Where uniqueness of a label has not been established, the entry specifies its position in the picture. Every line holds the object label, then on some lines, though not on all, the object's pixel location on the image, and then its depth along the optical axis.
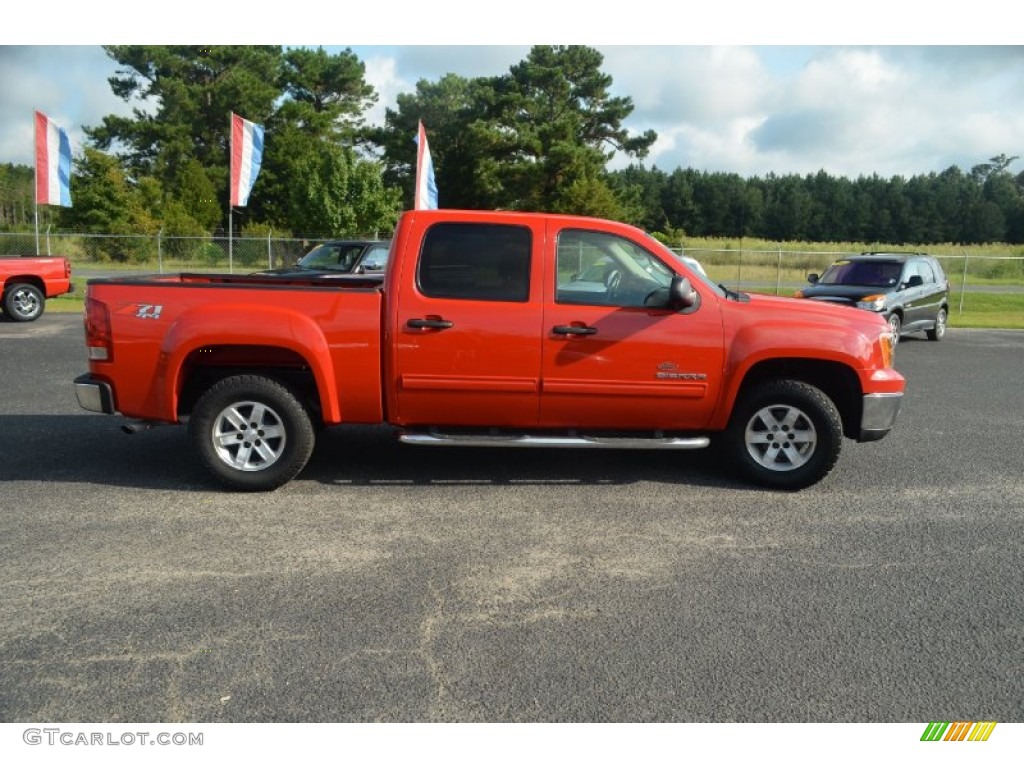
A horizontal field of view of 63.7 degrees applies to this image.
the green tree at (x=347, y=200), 42.56
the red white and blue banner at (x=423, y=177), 20.33
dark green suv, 13.48
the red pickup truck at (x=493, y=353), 5.38
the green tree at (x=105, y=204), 43.69
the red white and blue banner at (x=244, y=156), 21.88
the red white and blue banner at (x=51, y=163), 20.03
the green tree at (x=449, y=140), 48.44
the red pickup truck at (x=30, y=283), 15.27
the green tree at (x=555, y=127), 45.62
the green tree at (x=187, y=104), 53.88
